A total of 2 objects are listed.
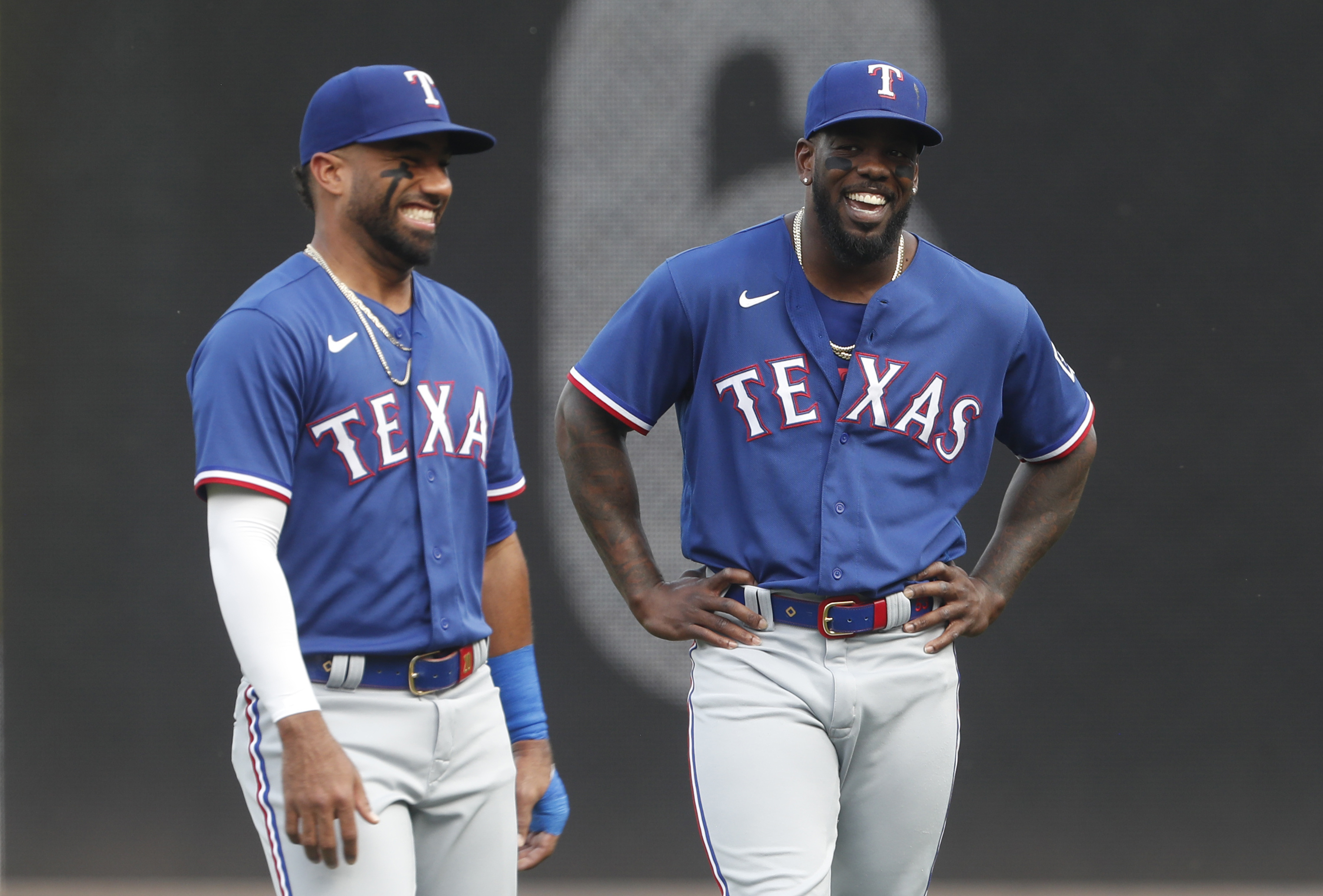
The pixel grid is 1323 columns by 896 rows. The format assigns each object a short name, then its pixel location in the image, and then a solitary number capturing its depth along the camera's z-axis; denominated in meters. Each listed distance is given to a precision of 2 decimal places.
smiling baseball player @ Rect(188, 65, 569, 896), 22.75
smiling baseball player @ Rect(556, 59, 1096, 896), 23.12
